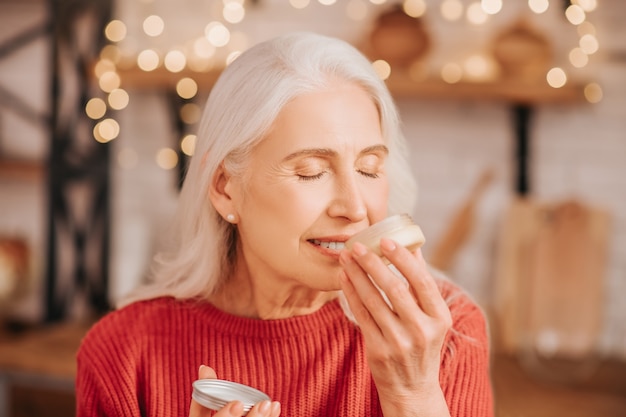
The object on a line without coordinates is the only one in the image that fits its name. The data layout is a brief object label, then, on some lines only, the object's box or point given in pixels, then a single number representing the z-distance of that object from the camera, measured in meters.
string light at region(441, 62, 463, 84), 2.27
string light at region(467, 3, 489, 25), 2.27
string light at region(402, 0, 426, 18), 2.28
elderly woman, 0.87
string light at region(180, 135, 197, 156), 2.47
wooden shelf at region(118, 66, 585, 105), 2.08
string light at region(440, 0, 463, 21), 2.28
